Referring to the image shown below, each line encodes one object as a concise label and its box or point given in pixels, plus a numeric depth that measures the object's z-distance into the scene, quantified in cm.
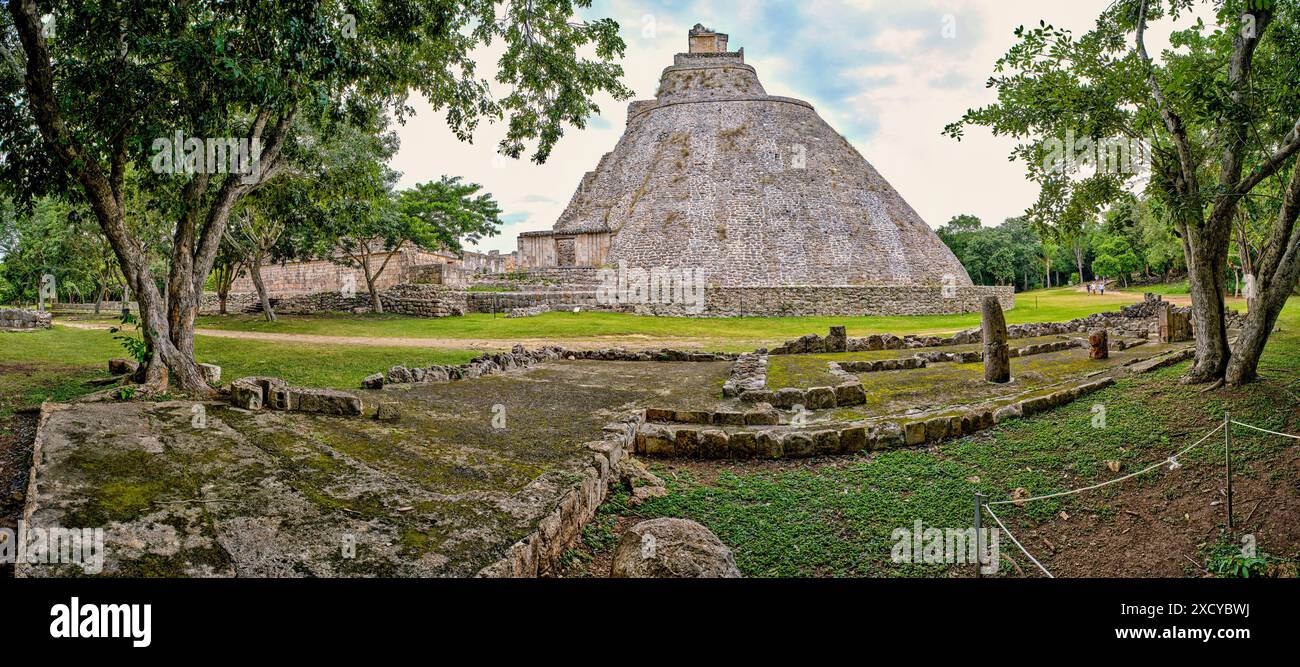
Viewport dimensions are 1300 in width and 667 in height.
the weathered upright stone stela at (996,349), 1125
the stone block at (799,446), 789
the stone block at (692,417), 877
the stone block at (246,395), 728
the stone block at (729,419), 866
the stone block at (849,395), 983
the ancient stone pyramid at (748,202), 3781
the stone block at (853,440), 799
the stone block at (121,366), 1035
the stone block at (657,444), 805
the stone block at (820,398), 962
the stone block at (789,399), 959
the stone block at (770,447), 789
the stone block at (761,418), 866
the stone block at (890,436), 809
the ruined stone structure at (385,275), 3269
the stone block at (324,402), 729
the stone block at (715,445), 795
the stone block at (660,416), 892
